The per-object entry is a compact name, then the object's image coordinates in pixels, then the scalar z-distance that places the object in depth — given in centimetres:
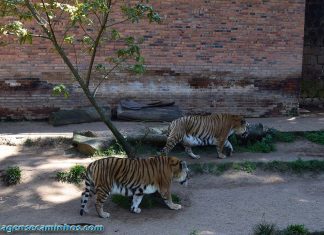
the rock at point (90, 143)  1104
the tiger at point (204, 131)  1109
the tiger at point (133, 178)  827
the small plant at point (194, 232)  768
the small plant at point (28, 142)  1169
